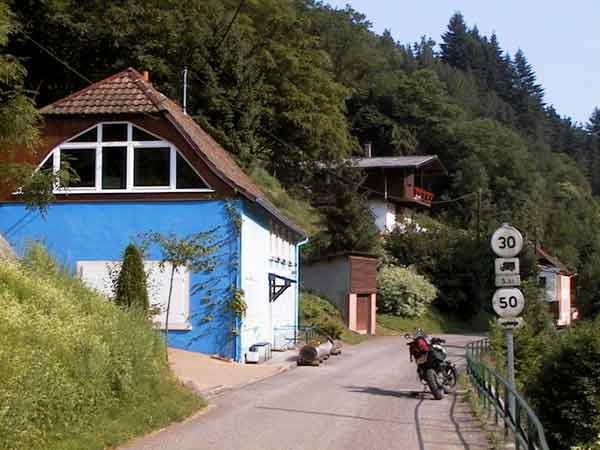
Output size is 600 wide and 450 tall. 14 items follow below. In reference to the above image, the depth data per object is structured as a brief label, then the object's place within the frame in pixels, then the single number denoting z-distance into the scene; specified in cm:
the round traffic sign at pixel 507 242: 1234
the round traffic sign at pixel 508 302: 1227
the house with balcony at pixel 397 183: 7200
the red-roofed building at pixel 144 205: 2572
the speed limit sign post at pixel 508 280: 1223
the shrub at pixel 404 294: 5381
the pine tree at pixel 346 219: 5016
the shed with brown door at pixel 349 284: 4681
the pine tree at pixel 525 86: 14125
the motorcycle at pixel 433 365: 1872
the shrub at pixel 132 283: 1995
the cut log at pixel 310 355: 2661
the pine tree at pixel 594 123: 15816
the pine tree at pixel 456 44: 14612
